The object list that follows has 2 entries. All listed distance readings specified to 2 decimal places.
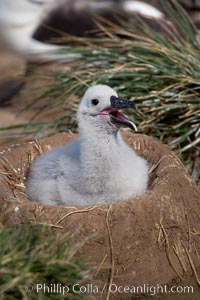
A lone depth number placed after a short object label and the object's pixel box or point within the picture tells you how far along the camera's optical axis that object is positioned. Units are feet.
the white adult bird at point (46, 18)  44.88
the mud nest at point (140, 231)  24.70
